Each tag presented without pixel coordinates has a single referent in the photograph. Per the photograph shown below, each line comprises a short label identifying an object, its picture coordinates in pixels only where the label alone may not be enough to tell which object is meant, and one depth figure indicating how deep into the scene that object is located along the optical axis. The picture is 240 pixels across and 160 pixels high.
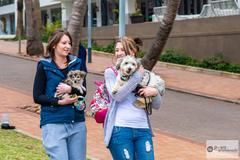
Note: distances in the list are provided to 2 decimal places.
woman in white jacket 4.89
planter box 31.33
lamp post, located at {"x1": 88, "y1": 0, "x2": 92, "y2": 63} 23.88
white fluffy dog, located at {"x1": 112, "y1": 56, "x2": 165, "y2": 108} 4.82
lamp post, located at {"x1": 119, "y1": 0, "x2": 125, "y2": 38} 15.84
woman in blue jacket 5.04
